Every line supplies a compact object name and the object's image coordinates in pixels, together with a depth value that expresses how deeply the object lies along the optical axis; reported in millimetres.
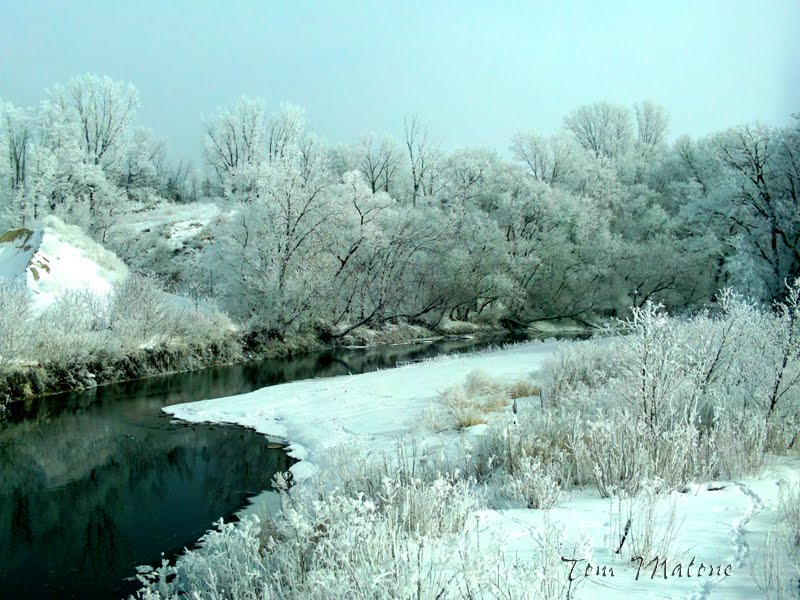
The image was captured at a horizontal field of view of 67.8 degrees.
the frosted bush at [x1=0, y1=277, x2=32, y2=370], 14922
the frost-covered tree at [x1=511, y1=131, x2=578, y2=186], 46250
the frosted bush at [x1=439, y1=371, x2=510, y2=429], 9422
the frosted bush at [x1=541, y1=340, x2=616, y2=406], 10109
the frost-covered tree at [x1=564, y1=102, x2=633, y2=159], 53969
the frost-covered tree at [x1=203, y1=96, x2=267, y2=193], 57781
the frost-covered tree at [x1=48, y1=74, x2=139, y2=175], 48281
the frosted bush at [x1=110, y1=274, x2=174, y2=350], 19016
